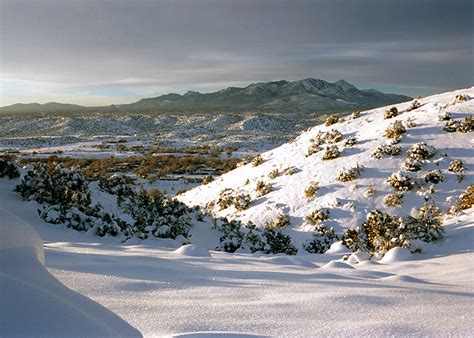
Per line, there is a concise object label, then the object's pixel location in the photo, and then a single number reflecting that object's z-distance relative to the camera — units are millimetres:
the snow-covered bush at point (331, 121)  20594
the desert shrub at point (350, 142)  16766
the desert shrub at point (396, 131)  15959
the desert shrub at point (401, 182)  13172
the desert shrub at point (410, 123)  16484
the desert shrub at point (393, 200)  12711
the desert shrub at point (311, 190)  14289
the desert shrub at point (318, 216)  12836
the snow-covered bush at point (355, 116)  20348
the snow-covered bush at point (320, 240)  11156
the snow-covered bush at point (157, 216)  10141
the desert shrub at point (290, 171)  16531
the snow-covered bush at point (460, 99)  17709
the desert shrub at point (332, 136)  17953
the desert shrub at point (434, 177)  13227
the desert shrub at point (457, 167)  13303
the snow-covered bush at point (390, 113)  18688
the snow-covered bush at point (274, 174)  17002
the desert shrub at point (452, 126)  15391
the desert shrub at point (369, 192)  13336
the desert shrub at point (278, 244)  10675
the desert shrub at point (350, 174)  14406
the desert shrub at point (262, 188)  15844
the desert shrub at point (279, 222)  13266
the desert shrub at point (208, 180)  21208
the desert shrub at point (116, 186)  13269
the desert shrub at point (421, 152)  14320
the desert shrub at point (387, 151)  15008
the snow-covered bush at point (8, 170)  11492
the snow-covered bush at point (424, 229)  8188
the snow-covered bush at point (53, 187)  10766
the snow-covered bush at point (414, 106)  18889
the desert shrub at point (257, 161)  19750
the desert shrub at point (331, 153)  16312
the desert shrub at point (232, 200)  15414
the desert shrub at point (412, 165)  13898
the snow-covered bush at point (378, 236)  7974
